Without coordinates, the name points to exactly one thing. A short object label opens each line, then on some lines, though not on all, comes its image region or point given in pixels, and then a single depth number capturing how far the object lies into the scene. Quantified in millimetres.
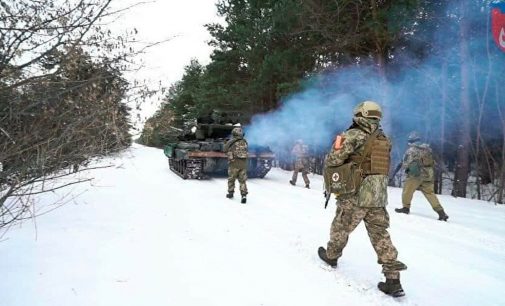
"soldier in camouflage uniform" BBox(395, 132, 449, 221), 7867
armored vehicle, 13070
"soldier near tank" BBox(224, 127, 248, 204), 9164
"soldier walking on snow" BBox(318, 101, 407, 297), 3955
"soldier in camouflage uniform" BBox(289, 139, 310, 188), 12992
